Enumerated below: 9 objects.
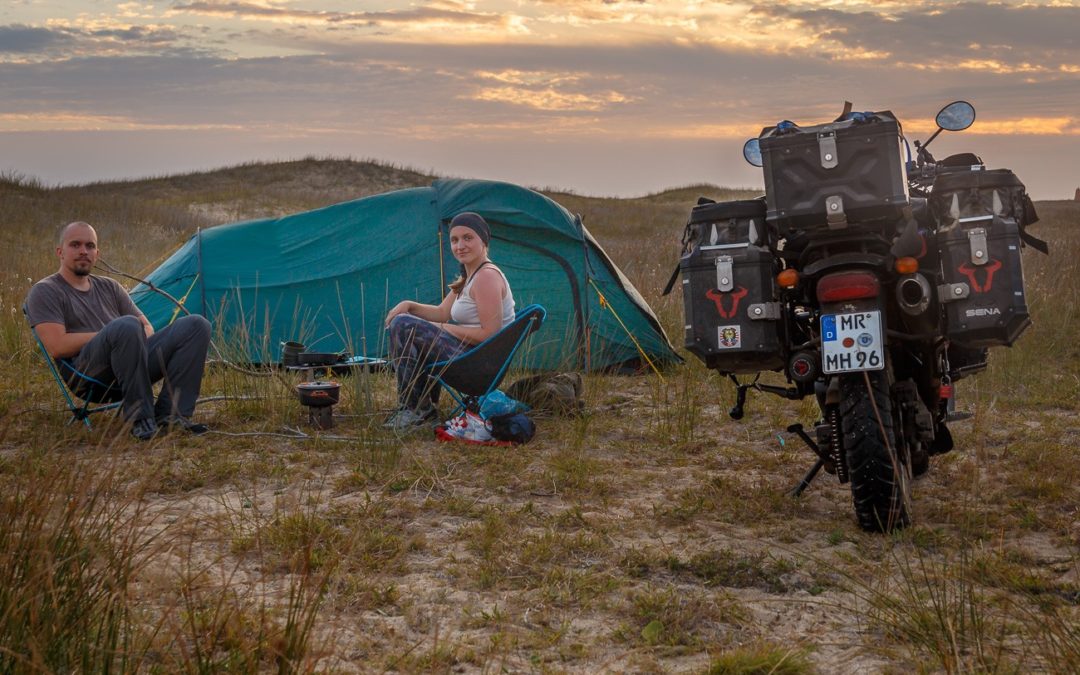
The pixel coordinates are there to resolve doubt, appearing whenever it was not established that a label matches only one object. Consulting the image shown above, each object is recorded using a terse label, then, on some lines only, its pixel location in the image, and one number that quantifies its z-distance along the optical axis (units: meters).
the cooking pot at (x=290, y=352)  7.14
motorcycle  4.02
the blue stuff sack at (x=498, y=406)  6.03
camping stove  6.12
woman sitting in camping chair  5.99
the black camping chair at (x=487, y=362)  5.84
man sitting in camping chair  5.95
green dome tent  8.14
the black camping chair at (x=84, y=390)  6.00
